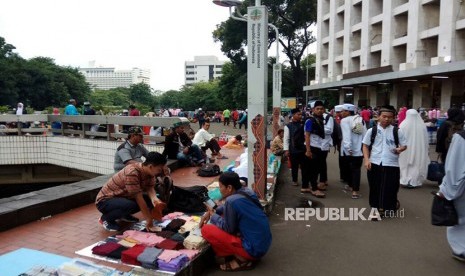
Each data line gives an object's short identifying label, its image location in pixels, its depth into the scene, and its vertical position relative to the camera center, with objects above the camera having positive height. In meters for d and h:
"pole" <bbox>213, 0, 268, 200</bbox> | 5.89 +0.28
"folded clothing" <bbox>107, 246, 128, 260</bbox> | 4.15 -1.54
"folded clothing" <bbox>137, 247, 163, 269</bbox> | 3.89 -1.49
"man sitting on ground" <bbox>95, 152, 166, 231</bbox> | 4.74 -1.05
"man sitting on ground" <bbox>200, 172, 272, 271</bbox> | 4.11 -1.28
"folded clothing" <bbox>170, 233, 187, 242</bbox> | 4.50 -1.48
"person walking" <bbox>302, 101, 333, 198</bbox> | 7.38 -0.60
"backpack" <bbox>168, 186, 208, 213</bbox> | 5.86 -1.37
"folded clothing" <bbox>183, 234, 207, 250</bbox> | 4.27 -1.45
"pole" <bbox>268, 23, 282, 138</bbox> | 12.55 +0.60
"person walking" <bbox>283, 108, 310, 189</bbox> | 7.79 -0.64
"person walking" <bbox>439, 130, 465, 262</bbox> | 4.21 -0.76
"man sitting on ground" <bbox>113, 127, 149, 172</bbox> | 6.20 -0.65
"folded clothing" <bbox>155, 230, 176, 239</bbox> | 4.59 -1.47
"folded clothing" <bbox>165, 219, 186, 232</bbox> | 4.90 -1.45
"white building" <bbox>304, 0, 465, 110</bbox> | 22.84 +4.79
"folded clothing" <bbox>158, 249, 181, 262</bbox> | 3.90 -1.47
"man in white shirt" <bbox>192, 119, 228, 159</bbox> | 12.06 -0.93
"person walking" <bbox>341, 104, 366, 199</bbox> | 7.71 -0.55
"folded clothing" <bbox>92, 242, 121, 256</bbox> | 4.21 -1.51
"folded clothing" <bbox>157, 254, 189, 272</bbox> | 3.81 -1.52
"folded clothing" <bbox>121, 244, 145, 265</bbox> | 4.03 -1.50
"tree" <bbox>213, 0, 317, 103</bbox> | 41.00 +8.95
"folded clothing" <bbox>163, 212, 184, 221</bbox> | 5.39 -1.47
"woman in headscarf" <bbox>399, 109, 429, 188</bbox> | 8.43 -0.92
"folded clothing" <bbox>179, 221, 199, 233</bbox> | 4.81 -1.45
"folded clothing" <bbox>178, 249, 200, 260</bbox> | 4.08 -1.51
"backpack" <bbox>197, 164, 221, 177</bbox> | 8.96 -1.37
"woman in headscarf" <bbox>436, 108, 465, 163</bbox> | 7.82 -0.27
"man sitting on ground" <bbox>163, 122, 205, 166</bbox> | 9.80 -0.94
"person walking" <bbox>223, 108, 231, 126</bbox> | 34.34 -0.39
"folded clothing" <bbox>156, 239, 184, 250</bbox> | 4.25 -1.48
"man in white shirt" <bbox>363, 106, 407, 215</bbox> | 5.83 -0.72
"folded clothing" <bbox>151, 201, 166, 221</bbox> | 4.90 -1.28
